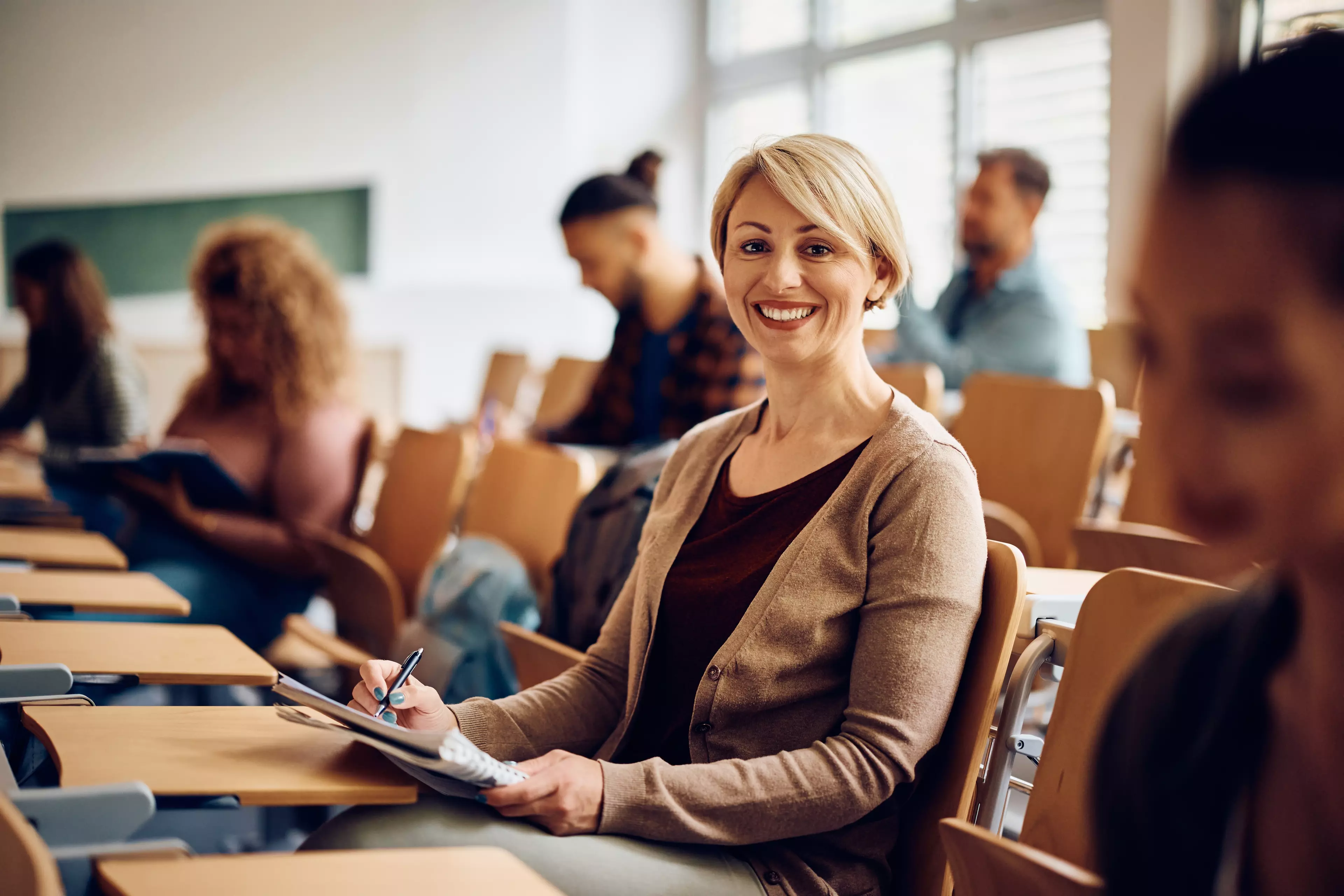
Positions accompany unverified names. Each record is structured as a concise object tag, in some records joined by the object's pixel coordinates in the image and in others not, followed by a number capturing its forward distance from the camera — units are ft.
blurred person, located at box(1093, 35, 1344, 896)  1.82
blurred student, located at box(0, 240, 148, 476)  13.46
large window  19.10
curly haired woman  9.99
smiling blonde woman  4.03
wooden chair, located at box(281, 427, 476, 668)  9.32
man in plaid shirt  9.73
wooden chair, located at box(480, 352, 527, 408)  19.65
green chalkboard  21.59
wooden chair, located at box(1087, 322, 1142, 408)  13.46
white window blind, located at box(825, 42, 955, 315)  22.08
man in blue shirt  12.94
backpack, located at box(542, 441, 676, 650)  7.05
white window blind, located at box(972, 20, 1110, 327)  18.78
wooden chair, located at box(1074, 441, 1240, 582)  7.91
